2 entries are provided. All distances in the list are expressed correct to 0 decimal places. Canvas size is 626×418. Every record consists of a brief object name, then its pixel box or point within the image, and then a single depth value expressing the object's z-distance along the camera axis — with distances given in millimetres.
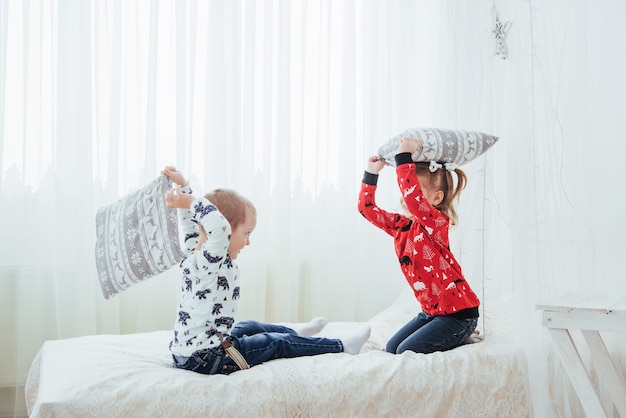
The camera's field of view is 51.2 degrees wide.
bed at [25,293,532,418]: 1624
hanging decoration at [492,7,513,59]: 2096
